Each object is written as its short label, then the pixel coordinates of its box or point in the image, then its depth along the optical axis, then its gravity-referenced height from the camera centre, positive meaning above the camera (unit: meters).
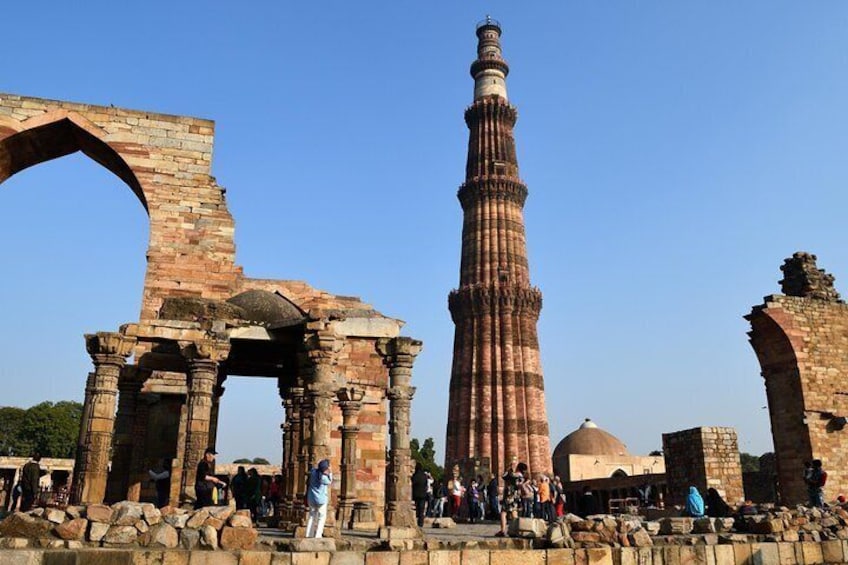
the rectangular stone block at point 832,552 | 8.66 -0.63
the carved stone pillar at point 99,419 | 9.15 +0.92
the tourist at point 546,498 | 12.40 -0.03
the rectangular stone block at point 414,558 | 6.59 -0.58
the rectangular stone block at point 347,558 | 6.42 -0.57
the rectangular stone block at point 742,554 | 7.97 -0.61
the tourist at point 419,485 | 11.68 +0.16
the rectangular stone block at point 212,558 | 6.00 -0.55
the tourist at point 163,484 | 9.83 +0.12
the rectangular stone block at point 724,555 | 7.88 -0.62
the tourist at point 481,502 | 16.40 -0.15
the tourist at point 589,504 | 13.95 -0.14
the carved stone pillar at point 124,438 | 11.43 +0.85
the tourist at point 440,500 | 14.68 -0.10
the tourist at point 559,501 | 13.91 -0.09
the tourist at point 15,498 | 13.32 -0.15
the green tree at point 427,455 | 46.06 +2.62
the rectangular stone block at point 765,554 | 8.09 -0.62
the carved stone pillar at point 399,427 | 9.33 +0.94
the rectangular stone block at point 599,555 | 7.14 -0.58
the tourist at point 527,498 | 12.73 -0.03
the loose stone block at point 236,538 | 6.27 -0.39
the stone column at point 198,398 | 8.94 +1.21
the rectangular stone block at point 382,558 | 6.53 -0.57
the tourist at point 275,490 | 13.55 +0.06
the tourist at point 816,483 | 11.41 +0.26
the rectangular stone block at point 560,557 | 6.97 -0.58
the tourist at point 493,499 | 16.50 -0.07
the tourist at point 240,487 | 11.85 +0.10
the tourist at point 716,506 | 11.88 -0.13
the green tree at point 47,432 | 43.50 +3.57
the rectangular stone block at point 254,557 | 6.11 -0.55
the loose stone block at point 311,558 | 6.27 -0.56
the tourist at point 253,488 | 11.88 +0.08
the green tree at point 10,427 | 44.97 +3.96
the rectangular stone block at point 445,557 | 6.68 -0.58
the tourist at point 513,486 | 13.41 +0.19
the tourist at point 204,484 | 7.94 +0.10
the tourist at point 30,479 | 10.25 +0.16
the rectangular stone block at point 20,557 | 5.60 -0.52
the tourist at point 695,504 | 10.77 -0.09
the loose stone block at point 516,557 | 6.87 -0.58
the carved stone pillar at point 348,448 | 10.53 +0.71
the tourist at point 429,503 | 13.37 -0.19
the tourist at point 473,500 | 15.32 -0.10
